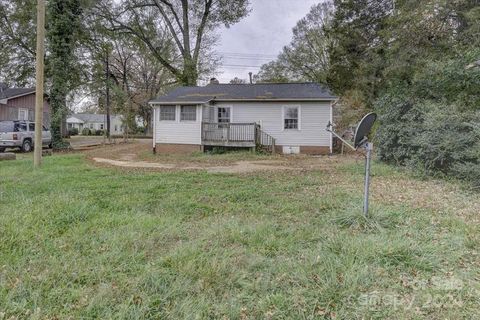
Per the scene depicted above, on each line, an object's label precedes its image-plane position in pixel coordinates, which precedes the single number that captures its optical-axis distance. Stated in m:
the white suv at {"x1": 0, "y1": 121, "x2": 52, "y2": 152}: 15.56
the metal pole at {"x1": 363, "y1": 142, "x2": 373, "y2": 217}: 4.20
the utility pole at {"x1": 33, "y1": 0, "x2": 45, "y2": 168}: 9.07
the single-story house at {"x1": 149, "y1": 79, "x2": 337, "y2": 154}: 14.92
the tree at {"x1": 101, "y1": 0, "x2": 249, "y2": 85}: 23.38
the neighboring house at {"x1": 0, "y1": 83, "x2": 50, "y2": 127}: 23.09
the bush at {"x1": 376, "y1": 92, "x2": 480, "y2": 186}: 7.01
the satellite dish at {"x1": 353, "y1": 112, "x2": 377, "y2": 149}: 4.06
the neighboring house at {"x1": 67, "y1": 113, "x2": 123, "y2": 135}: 54.56
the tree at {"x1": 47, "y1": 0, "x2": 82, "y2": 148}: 17.03
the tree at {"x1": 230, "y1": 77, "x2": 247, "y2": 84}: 38.78
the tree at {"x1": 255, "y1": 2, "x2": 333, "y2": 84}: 28.66
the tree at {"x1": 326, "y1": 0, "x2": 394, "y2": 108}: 17.30
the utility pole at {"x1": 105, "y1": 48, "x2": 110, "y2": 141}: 23.91
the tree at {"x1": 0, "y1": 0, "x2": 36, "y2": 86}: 21.97
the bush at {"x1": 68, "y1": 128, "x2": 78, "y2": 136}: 41.93
